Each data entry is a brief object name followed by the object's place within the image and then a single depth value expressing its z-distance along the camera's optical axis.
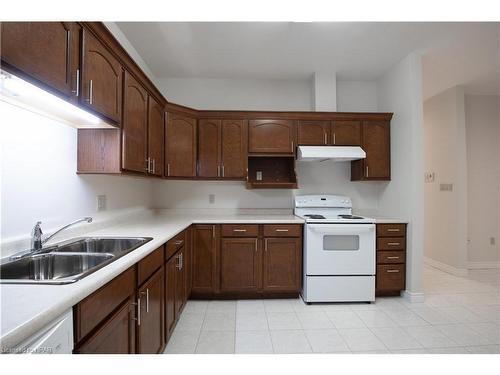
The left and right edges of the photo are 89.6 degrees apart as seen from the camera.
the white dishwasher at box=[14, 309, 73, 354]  0.67
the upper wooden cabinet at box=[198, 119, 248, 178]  3.02
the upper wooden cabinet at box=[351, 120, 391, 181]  3.09
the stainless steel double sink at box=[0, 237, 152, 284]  1.18
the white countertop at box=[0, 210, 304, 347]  0.64
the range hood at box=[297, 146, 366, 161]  2.86
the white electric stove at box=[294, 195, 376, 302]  2.65
